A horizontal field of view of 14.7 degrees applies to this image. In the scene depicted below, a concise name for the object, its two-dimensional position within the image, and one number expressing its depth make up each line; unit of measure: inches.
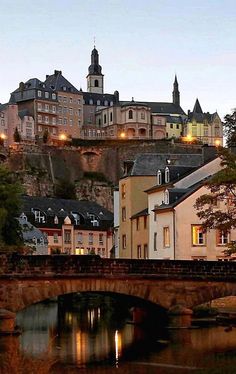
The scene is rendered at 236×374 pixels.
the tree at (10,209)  2529.5
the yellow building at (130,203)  3243.1
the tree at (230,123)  4212.1
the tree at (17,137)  6899.6
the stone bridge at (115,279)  1881.2
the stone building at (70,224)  4755.9
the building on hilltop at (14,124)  7150.6
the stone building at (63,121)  7691.9
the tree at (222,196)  2048.5
